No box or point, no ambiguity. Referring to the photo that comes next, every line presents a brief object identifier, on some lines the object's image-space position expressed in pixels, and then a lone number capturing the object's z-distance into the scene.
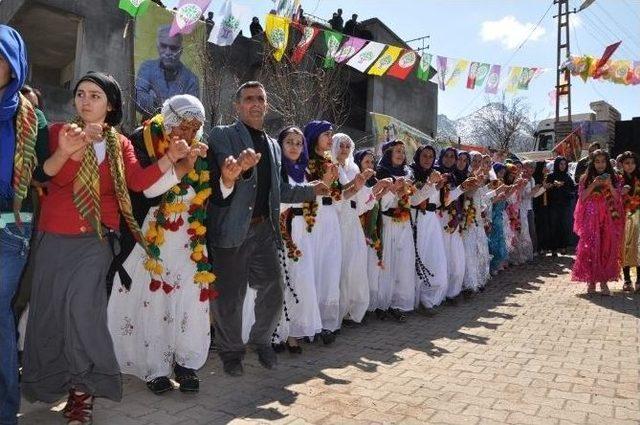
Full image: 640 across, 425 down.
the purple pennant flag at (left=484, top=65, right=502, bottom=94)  14.57
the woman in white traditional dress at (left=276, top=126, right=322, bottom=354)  4.59
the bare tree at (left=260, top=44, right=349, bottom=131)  15.45
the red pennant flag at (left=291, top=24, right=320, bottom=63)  12.33
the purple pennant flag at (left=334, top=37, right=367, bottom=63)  13.09
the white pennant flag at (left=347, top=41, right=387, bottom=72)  13.12
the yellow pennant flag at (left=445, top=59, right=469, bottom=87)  14.23
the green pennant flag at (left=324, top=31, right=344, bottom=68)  12.77
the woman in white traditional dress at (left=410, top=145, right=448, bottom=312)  6.38
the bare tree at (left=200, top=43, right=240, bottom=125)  14.68
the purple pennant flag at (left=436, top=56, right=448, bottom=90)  13.99
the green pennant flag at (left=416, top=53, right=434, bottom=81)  13.53
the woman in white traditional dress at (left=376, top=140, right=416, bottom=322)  6.04
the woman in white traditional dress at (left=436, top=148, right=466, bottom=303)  6.89
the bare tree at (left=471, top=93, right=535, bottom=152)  44.22
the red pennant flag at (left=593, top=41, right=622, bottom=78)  14.47
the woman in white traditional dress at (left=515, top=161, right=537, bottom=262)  10.69
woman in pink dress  7.59
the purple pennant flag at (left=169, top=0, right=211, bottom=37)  10.23
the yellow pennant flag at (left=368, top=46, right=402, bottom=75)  13.29
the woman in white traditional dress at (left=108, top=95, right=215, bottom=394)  3.53
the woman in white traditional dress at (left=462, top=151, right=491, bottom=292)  7.38
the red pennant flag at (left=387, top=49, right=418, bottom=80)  13.74
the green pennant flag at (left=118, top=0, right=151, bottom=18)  10.05
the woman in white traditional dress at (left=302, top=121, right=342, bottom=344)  5.05
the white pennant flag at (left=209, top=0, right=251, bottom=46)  11.09
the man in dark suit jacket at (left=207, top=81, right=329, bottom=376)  3.74
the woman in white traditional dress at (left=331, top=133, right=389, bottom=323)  5.44
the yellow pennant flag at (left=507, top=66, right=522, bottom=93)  14.89
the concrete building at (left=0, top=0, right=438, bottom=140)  13.15
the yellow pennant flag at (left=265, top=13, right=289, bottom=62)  11.55
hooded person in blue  2.52
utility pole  24.77
